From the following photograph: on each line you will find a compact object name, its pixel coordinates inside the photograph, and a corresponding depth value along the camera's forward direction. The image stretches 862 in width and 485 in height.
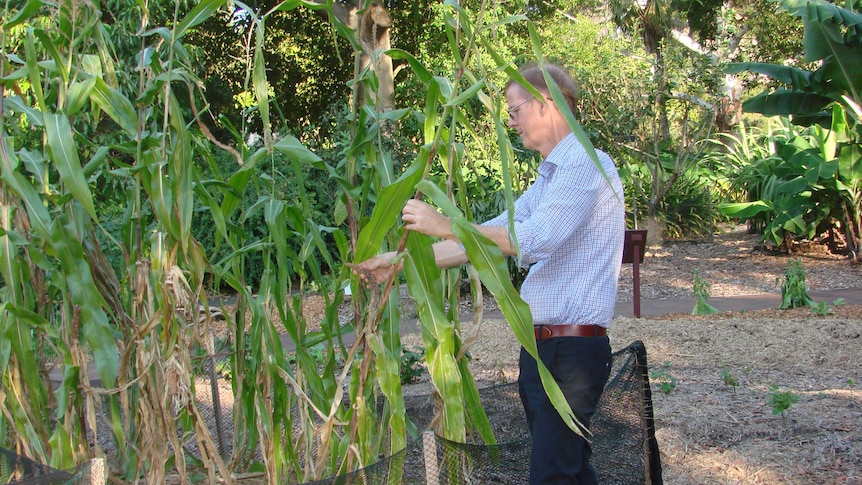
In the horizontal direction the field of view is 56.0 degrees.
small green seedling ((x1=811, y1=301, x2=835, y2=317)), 6.86
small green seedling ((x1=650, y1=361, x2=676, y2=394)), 4.37
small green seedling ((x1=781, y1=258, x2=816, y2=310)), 7.37
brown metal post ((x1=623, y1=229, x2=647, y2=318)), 6.88
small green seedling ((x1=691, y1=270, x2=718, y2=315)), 7.42
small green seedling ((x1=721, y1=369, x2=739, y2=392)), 4.60
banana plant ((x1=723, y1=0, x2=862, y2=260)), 9.04
